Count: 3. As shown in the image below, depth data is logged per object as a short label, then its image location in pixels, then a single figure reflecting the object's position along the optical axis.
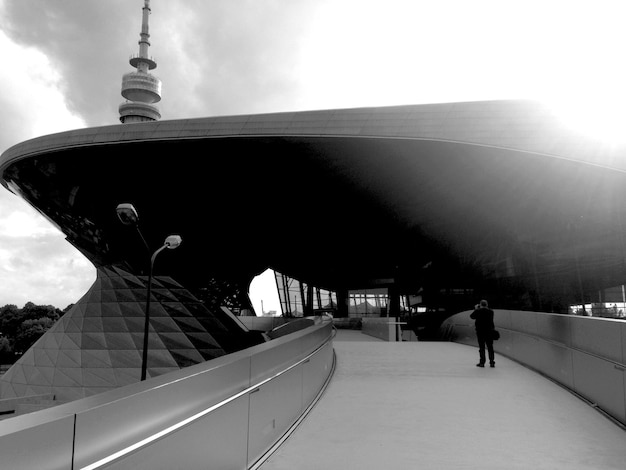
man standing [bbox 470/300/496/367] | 9.86
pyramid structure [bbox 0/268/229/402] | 27.06
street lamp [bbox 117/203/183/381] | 16.55
